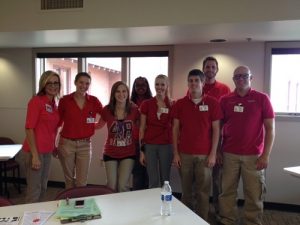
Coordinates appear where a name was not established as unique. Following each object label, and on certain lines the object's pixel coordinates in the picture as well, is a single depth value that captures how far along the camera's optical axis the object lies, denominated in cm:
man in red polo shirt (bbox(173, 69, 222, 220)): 293
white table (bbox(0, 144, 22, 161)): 361
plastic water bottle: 181
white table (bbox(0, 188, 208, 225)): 170
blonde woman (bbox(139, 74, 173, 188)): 317
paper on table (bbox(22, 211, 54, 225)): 167
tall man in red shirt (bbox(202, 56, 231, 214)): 338
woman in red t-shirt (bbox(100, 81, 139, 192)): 295
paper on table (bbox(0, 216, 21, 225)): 165
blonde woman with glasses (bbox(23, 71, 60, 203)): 282
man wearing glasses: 292
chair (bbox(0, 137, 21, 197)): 438
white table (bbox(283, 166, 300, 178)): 262
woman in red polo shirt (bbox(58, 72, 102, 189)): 316
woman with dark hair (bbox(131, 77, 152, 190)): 364
